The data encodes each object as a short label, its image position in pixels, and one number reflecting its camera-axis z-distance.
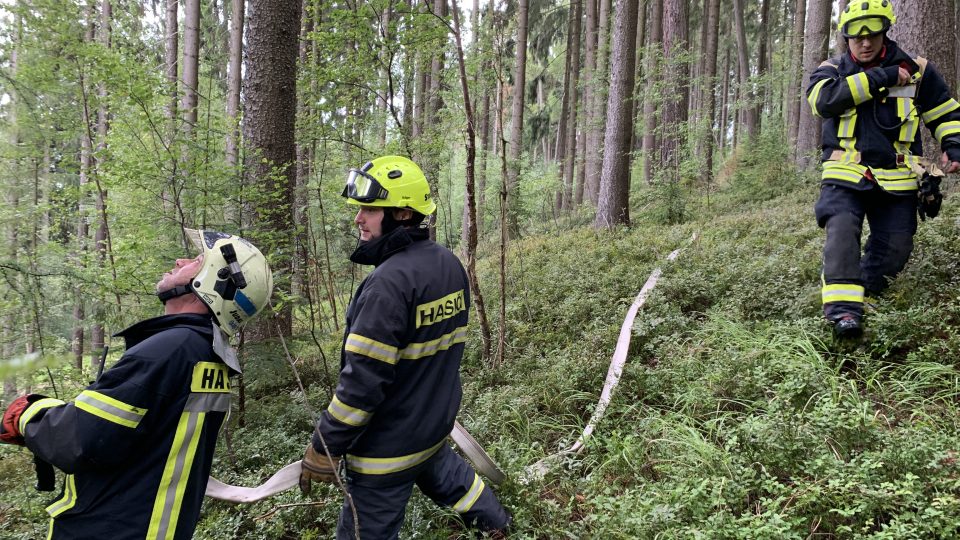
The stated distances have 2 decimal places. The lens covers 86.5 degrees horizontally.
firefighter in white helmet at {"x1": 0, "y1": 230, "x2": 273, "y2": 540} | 1.88
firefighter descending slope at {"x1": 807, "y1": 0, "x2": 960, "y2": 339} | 3.66
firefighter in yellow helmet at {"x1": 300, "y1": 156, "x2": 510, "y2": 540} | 2.40
